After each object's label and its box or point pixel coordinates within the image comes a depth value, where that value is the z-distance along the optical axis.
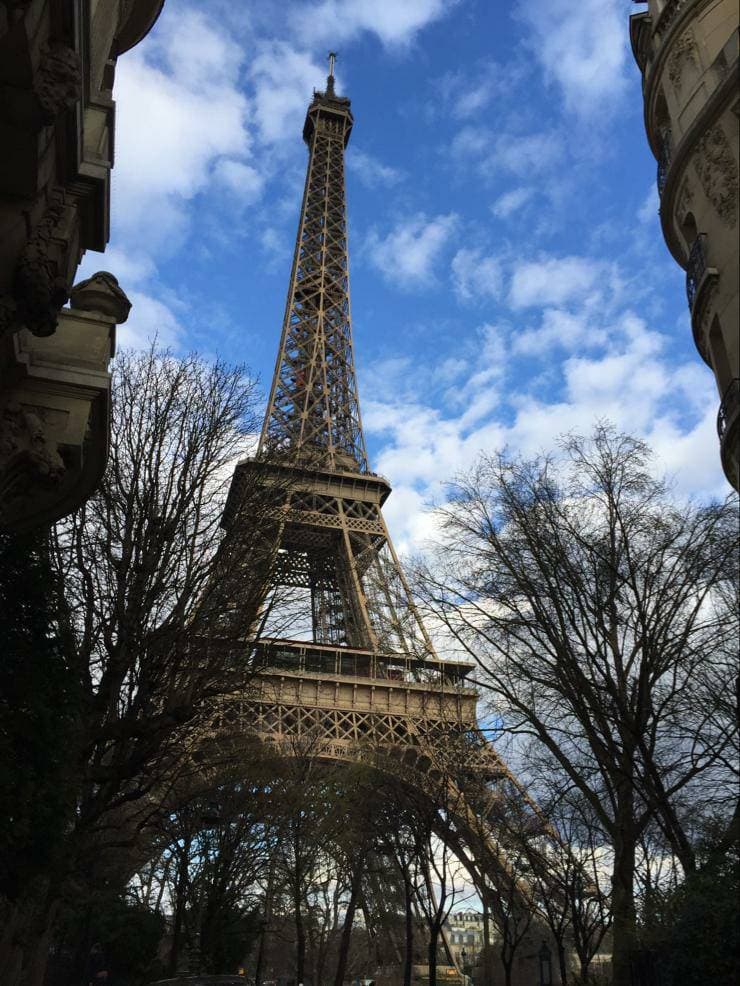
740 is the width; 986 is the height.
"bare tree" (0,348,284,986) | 11.11
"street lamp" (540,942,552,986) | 24.07
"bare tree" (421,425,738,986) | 12.88
